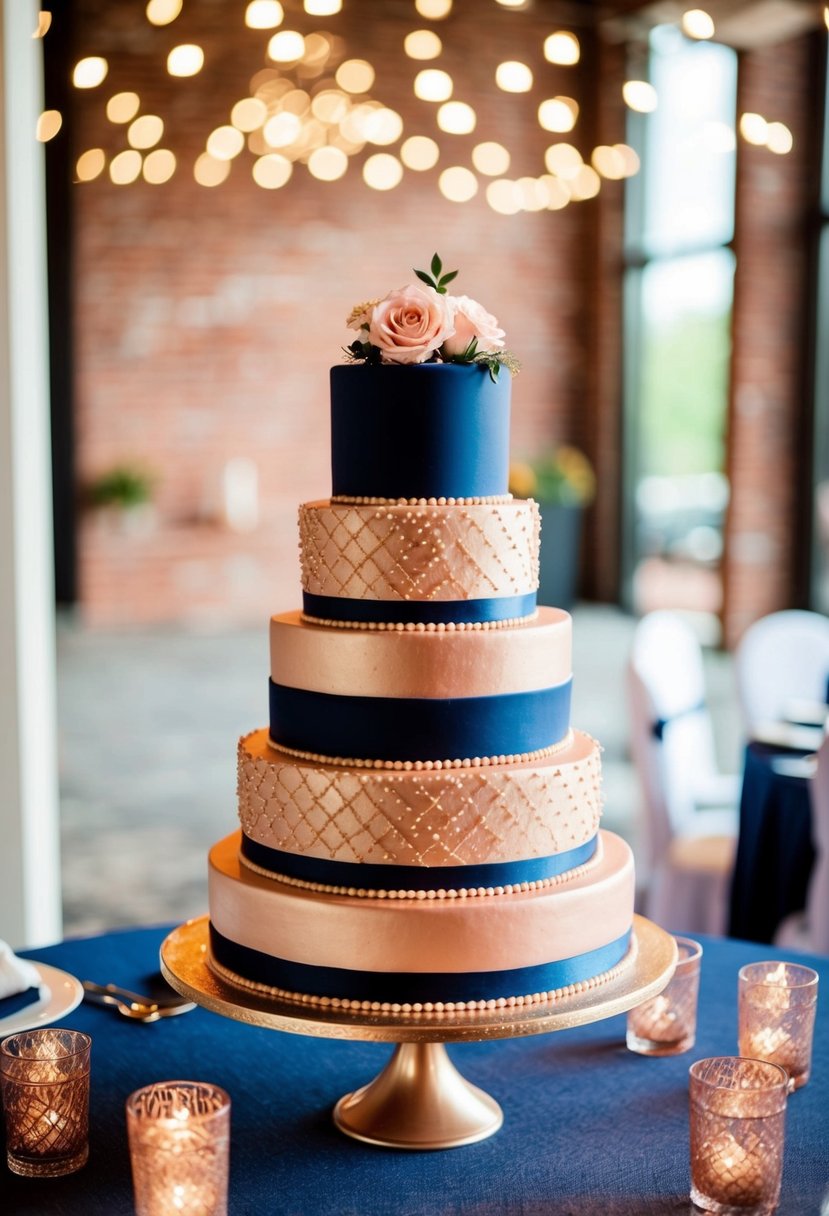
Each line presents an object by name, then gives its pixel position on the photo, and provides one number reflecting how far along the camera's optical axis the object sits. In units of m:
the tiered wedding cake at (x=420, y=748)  1.51
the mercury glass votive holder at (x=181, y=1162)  1.21
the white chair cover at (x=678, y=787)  3.82
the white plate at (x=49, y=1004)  1.71
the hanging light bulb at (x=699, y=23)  2.42
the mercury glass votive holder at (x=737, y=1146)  1.33
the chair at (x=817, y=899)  3.12
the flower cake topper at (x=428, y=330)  1.57
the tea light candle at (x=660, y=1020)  1.77
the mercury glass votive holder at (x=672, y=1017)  1.77
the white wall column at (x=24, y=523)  2.99
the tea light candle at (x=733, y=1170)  1.34
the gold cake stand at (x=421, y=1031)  1.45
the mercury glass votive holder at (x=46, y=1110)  1.42
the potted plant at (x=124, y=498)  11.03
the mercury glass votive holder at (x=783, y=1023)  1.66
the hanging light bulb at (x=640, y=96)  2.90
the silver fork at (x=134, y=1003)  1.86
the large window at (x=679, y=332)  10.48
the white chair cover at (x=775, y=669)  4.78
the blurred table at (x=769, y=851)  3.37
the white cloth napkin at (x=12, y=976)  1.77
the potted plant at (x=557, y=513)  11.66
